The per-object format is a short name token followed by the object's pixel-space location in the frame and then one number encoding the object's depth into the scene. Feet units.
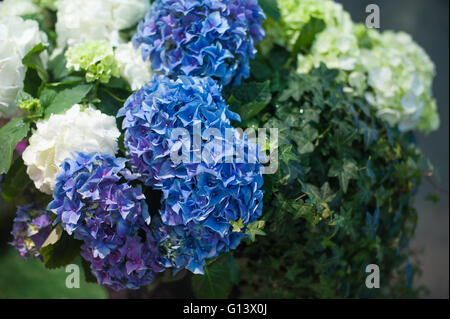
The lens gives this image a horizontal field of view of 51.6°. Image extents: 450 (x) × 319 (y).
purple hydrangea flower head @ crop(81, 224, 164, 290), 2.73
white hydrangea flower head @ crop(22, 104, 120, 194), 2.65
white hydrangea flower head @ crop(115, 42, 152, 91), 3.19
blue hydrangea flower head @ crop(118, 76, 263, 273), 2.42
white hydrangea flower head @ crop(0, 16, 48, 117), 3.06
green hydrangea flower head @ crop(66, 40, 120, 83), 3.03
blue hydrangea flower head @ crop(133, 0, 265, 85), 2.93
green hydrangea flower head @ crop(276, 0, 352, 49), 3.92
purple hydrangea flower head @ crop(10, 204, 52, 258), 3.10
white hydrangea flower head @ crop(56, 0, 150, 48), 3.39
